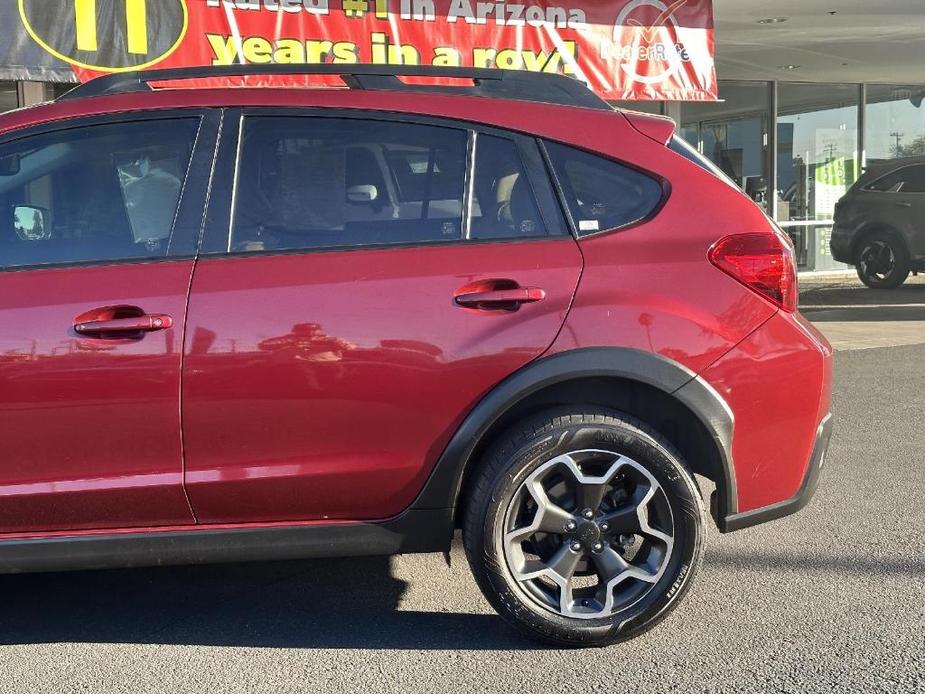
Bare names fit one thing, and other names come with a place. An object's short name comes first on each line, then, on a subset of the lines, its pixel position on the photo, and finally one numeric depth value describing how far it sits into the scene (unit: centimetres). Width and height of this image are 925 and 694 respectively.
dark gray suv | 1419
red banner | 780
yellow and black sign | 759
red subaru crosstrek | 303
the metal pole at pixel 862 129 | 1730
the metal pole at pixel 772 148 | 1633
